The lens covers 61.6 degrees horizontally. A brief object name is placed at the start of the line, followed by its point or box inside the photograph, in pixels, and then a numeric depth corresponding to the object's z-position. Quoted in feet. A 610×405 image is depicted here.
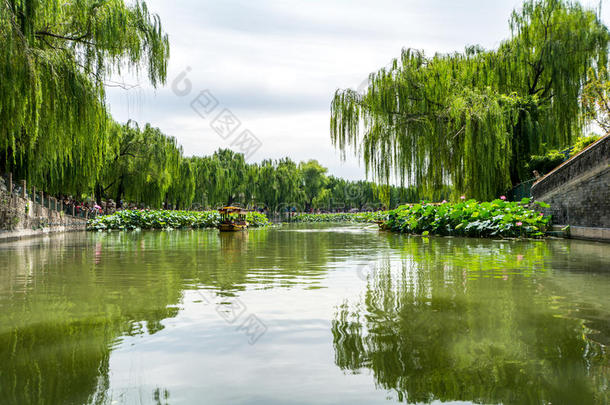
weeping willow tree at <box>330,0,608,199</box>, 60.39
